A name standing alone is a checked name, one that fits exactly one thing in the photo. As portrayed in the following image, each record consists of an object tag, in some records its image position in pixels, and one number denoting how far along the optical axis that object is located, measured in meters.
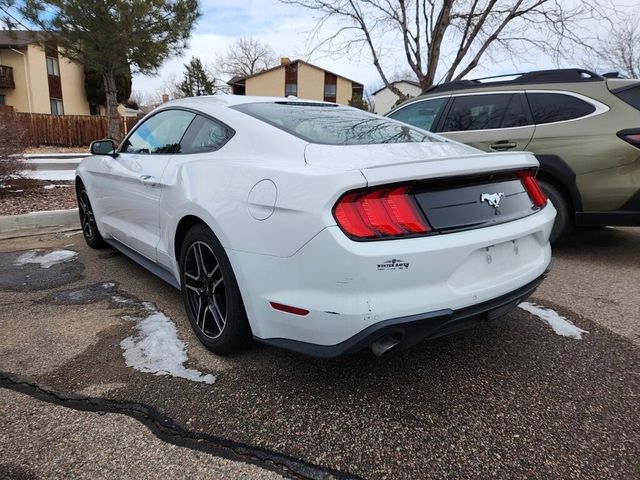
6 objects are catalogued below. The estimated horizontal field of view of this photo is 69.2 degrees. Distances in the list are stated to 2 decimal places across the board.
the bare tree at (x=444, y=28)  10.85
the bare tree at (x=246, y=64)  62.34
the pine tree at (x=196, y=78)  57.25
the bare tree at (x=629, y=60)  24.25
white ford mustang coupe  1.93
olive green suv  4.20
